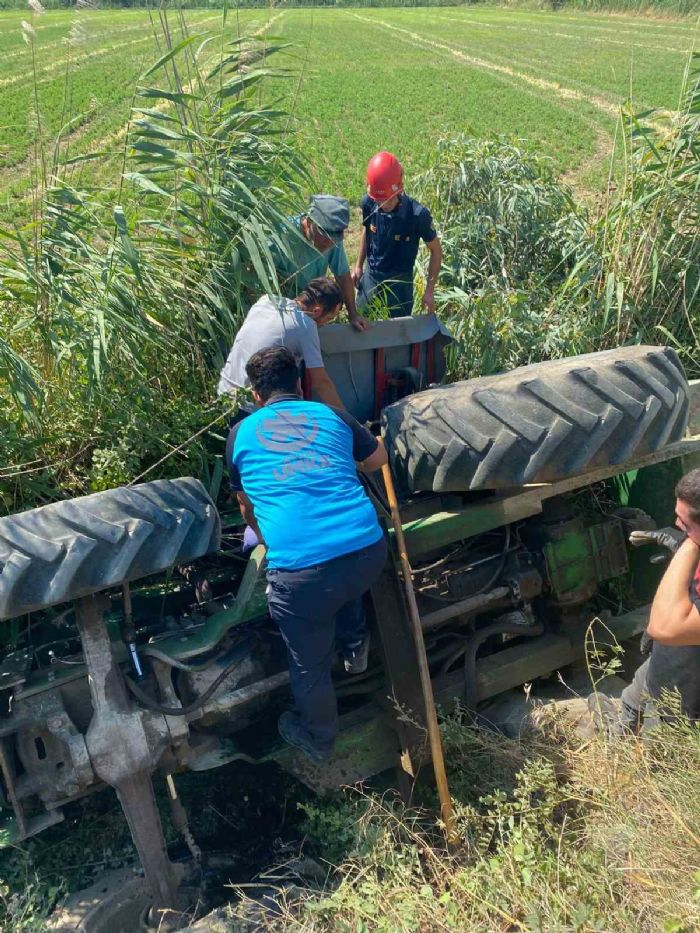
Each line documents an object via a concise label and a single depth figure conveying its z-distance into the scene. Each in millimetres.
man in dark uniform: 5000
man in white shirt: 3289
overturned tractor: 2639
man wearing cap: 3820
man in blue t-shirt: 2754
